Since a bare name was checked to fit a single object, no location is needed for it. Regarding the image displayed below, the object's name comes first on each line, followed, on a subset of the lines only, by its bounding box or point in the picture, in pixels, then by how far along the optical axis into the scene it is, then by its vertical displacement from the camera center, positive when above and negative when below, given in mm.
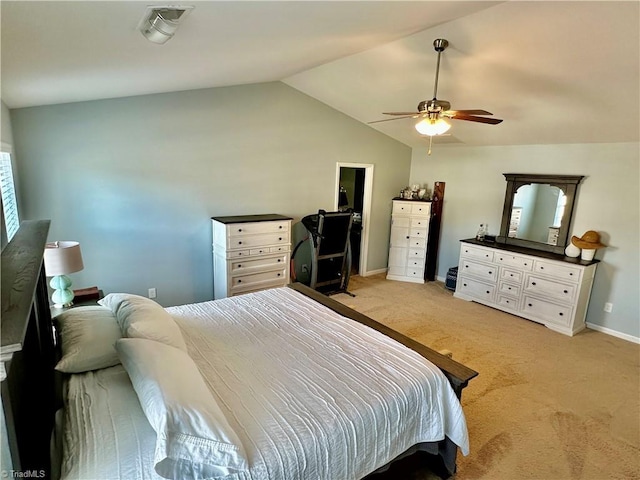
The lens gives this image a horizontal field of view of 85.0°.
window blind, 2473 -147
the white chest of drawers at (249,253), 4094 -877
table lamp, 2385 -639
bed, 1245 -1001
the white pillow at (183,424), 1220 -899
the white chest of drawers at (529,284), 4047 -1170
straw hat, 4031 -550
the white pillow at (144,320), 1786 -778
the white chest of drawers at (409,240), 5547 -857
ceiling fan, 2791 +583
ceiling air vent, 1388 +637
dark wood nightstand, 2575 -1036
